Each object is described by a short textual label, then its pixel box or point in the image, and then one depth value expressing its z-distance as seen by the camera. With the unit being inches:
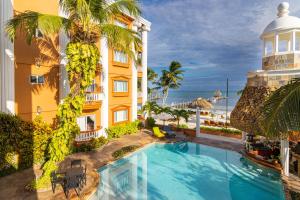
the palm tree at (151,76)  1775.3
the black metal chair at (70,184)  354.6
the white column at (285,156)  454.6
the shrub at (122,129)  783.4
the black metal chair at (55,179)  367.2
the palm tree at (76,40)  357.7
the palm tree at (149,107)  992.4
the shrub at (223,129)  813.7
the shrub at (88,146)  619.8
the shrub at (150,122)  1012.3
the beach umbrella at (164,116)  908.8
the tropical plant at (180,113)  899.4
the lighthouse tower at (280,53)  431.8
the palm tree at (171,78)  1651.1
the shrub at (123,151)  590.5
